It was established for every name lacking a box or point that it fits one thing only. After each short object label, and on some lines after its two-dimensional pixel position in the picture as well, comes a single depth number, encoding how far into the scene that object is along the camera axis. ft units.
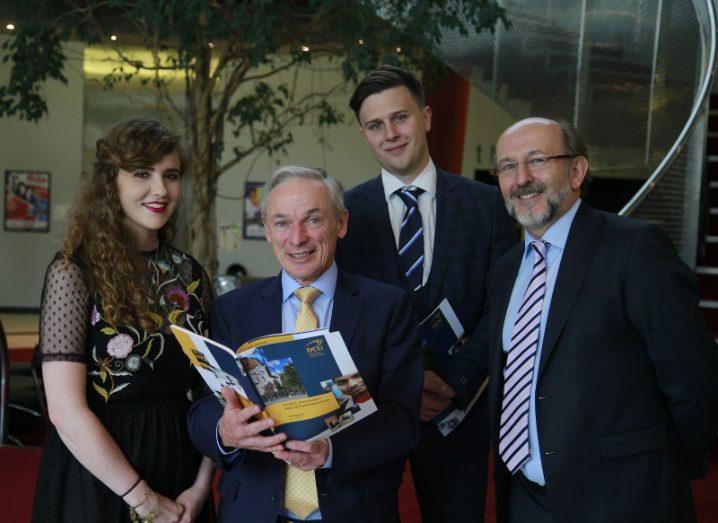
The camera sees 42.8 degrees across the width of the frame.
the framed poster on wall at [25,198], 46.75
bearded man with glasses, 7.50
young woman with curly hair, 7.47
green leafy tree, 19.62
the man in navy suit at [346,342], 7.27
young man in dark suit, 9.53
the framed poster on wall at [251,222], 49.49
